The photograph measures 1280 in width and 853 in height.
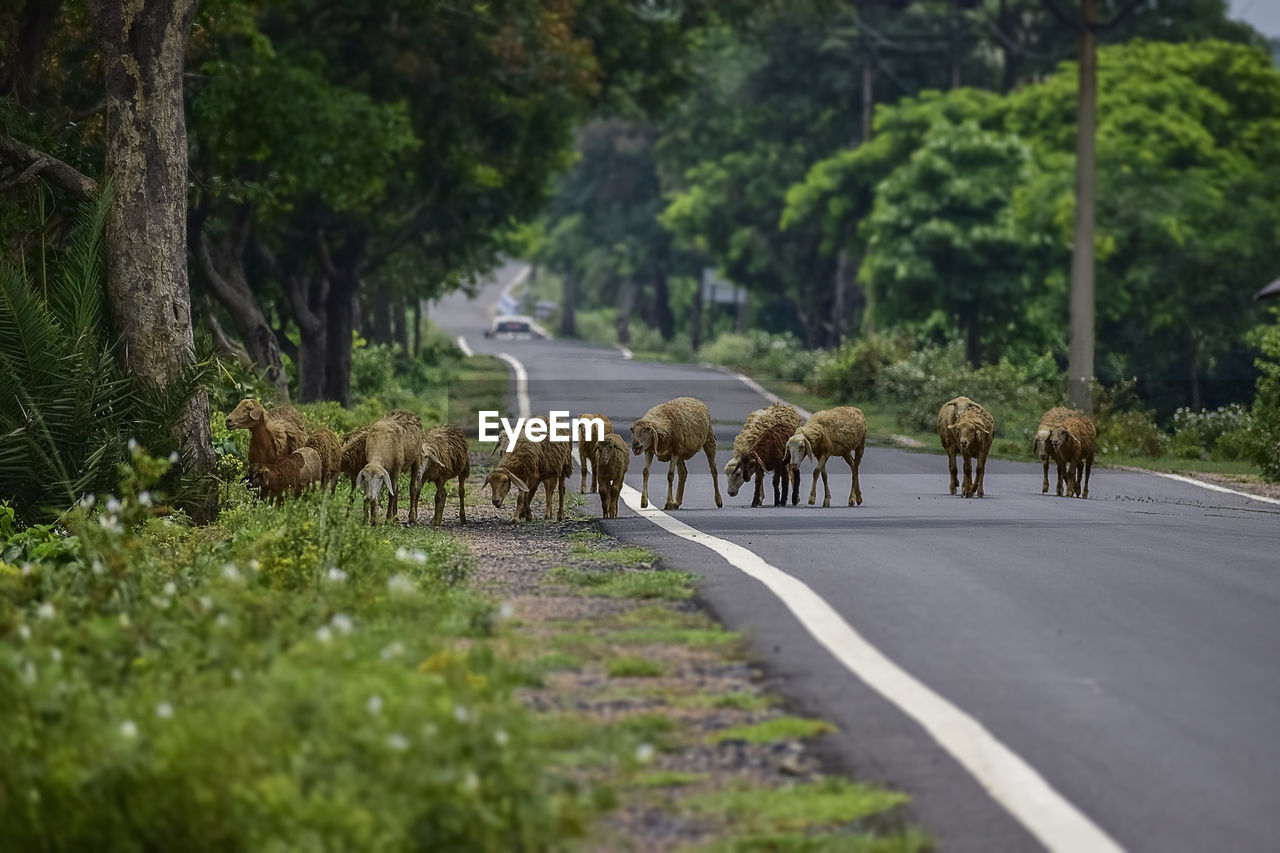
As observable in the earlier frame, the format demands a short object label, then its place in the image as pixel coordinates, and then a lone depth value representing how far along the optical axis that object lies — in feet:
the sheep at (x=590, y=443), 64.69
